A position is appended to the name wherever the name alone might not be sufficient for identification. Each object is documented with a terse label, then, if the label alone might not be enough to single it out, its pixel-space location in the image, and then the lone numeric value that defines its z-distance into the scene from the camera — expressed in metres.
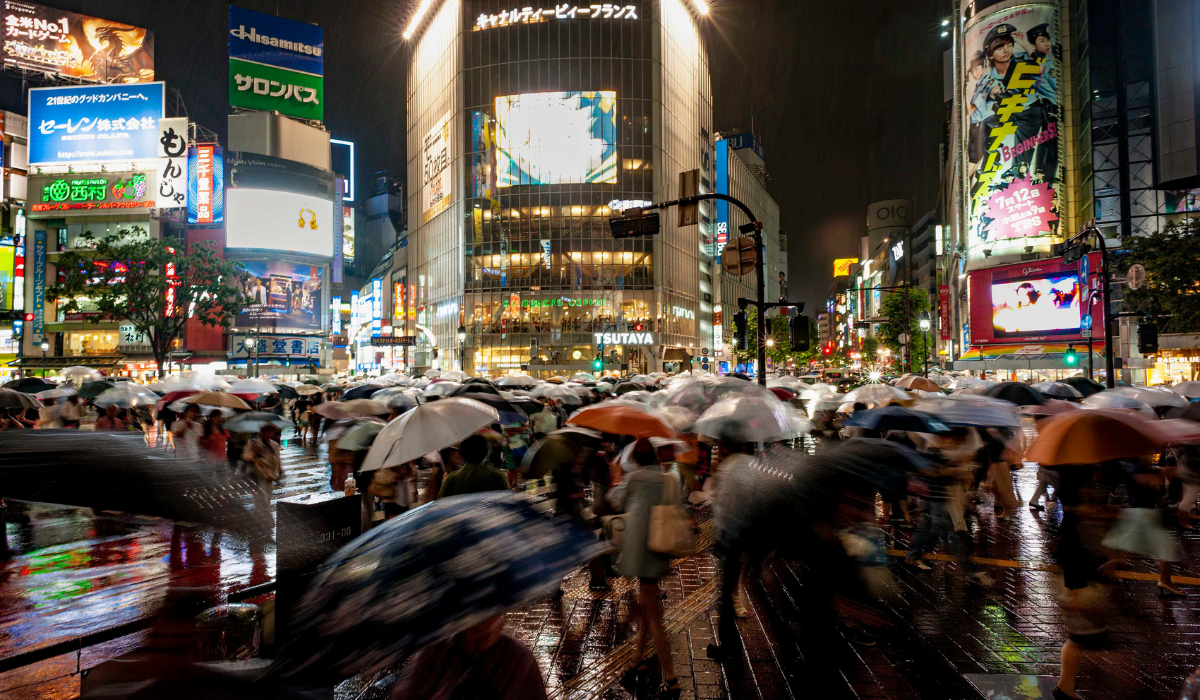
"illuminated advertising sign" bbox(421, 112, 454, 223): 75.94
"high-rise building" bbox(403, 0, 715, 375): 69.62
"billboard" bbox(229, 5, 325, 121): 70.31
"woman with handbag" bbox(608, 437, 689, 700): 5.16
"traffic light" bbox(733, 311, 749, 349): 14.93
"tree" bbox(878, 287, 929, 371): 61.47
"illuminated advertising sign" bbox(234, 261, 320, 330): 68.00
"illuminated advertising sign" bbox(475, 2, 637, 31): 71.19
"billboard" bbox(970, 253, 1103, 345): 51.19
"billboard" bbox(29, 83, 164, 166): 60.75
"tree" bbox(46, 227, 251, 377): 39.50
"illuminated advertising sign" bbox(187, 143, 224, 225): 65.69
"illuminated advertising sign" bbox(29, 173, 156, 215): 61.78
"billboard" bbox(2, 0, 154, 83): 69.06
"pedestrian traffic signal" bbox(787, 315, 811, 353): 13.66
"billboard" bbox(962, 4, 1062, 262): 54.44
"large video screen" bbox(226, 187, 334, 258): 68.25
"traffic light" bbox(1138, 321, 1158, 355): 16.61
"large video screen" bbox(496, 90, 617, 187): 70.12
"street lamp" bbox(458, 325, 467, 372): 67.16
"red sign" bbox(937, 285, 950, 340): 72.19
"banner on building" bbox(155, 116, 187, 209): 61.53
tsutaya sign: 69.12
